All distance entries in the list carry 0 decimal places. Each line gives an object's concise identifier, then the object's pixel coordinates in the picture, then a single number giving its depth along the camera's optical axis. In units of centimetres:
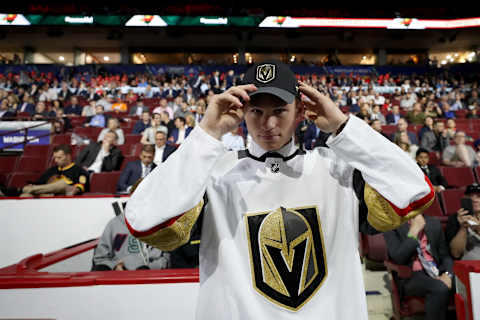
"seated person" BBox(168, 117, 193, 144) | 529
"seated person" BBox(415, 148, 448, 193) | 371
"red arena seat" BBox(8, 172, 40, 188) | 434
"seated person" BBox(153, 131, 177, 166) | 430
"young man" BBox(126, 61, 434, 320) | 66
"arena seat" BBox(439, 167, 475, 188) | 400
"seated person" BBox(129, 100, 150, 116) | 768
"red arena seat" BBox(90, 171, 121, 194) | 390
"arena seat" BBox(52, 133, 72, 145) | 568
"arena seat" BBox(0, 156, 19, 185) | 496
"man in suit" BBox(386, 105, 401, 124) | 682
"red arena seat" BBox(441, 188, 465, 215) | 317
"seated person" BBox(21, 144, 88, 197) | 340
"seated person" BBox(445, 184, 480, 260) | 210
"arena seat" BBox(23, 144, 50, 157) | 514
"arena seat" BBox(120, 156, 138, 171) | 446
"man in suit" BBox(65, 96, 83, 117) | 783
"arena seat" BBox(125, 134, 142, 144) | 563
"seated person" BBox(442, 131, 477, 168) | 438
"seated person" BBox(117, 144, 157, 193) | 369
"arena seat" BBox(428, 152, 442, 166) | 470
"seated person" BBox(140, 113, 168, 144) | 523
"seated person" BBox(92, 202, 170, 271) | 215
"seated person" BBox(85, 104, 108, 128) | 656
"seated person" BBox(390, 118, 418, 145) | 456
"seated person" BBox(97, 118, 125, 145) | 520
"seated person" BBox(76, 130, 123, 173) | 434
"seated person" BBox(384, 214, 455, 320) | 190
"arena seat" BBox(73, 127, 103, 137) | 603
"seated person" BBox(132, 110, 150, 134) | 611
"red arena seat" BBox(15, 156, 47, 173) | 490
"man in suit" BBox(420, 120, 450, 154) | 520
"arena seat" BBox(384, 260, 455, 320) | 202
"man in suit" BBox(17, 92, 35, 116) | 811
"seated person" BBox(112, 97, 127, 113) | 845
